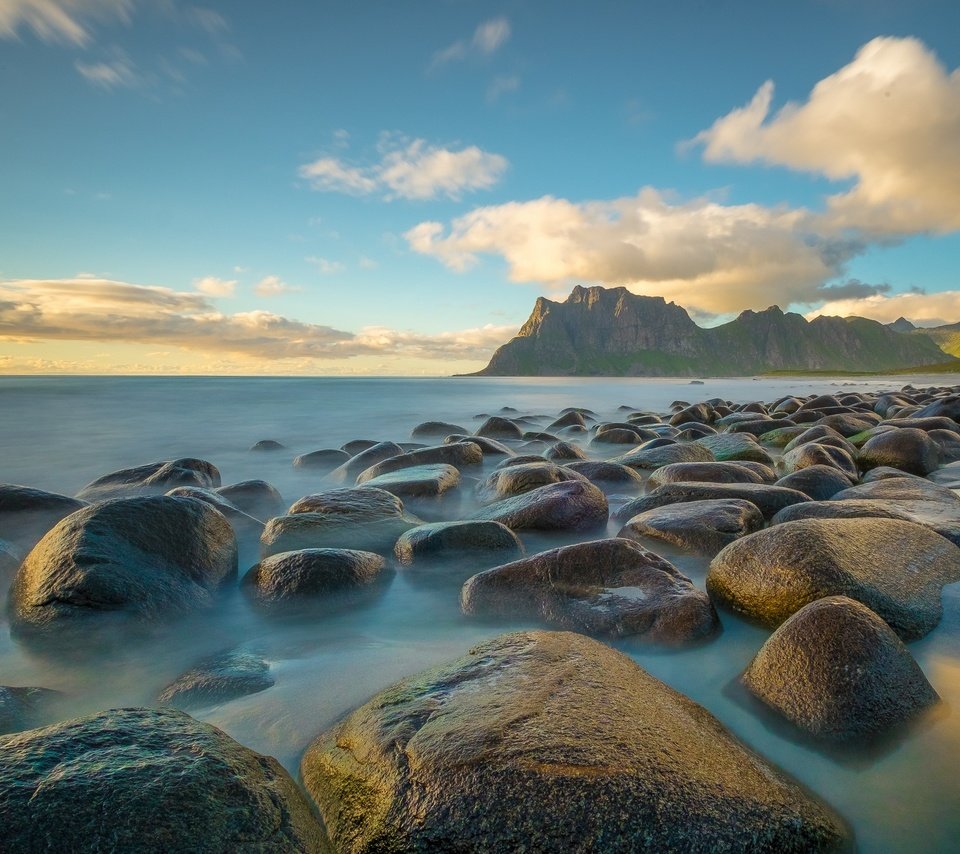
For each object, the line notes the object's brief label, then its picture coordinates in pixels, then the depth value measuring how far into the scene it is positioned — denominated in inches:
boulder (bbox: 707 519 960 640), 111.3
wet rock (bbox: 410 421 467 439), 510.0
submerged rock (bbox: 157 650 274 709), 98.3
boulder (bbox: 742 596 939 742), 81.7
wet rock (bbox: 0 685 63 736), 86.3
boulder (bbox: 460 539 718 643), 114.0
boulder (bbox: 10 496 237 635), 123.6
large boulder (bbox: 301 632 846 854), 57.5
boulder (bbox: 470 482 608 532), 192.7
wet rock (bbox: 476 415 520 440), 470.0
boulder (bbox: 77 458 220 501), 264.7
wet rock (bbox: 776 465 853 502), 215.5
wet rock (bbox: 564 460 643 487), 265.9
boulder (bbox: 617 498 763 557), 162.9
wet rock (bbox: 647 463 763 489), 228.8
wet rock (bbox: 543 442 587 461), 339.9
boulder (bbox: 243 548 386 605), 140.6
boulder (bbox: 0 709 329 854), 51.5
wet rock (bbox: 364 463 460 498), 240.1
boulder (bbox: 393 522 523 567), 164.1
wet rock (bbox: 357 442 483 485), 291.0
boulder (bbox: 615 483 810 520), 188.7
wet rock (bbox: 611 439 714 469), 296.7
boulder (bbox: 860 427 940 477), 276.8
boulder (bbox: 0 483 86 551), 182.1
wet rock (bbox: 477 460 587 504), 232.1
